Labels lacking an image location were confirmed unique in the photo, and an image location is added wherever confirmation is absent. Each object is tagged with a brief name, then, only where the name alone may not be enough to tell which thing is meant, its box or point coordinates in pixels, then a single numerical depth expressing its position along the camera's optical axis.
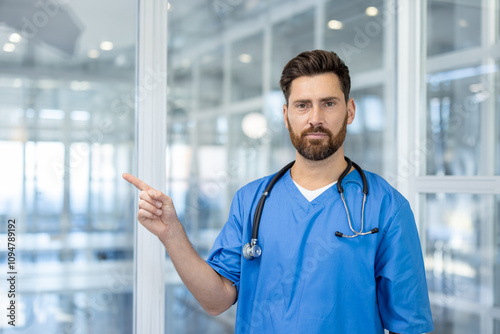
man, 1.18
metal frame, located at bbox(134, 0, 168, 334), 1.46
